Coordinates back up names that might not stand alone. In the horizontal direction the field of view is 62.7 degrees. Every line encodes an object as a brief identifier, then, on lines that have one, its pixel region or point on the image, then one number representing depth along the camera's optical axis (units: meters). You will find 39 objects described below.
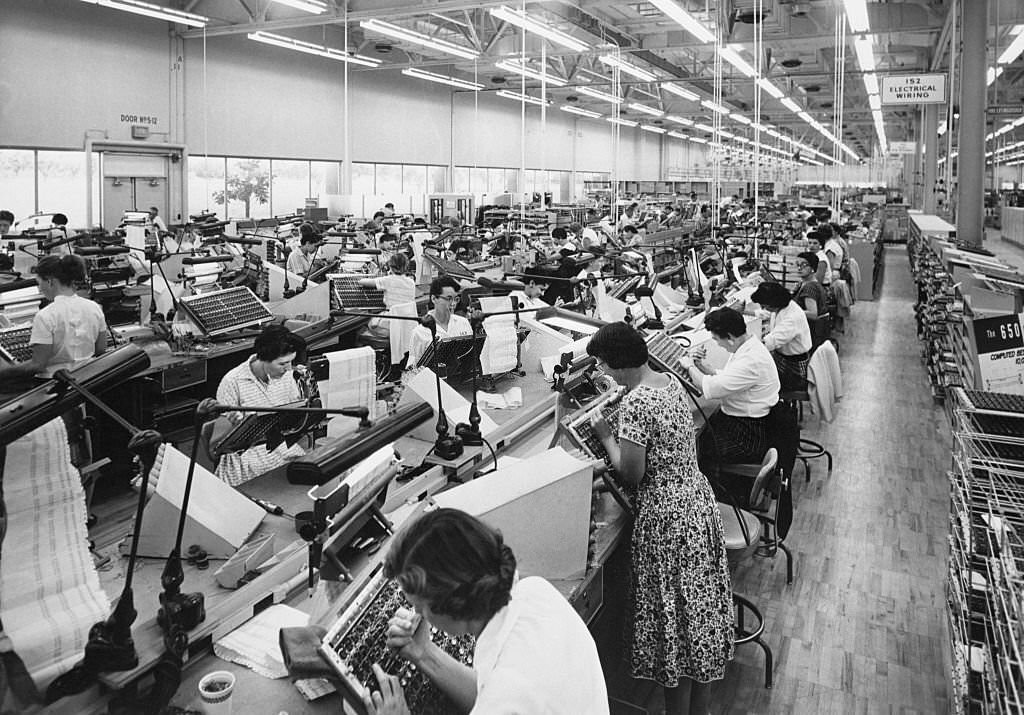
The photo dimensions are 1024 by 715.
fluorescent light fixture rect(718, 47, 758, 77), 13.86
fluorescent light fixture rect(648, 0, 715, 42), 9.46
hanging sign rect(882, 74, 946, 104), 11.62
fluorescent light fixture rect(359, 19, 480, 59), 12.89
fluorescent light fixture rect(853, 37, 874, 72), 12.38
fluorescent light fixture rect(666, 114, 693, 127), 28.94
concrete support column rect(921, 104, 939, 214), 17.38
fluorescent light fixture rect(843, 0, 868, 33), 8.60
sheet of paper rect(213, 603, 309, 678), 2.02
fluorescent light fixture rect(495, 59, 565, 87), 17.71
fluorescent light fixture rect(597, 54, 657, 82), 17.67
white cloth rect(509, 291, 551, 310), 5.89
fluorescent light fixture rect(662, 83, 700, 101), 22.44
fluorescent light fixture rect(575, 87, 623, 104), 20.31
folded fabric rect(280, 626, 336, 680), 1.82
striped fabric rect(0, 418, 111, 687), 1.72
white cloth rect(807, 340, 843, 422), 5.39
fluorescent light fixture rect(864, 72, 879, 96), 16.29
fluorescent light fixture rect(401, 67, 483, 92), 19.95
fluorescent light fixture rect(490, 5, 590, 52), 12.09
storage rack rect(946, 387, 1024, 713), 1.91
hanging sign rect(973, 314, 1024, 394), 3.21
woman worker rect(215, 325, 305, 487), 3.95
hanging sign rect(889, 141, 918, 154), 24.56
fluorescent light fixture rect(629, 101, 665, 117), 24.73
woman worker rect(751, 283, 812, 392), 6.19
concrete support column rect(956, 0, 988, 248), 8.20
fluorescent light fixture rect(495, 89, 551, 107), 22.54
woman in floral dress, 2.87
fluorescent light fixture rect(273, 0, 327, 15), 11.97
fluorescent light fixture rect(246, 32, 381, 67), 14.58
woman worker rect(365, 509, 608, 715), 1.58
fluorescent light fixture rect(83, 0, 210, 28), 11.81
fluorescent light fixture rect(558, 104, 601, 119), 26.72
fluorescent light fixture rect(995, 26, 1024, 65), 11.54
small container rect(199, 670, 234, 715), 1.77
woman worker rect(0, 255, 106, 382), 4.95
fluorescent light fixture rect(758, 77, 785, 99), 16.76
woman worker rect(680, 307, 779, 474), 4.60
